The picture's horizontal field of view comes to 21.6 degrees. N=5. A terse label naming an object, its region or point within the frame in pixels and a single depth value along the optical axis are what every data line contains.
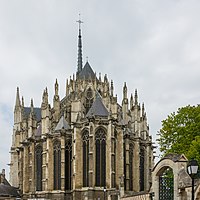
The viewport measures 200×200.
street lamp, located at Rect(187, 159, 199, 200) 18.53
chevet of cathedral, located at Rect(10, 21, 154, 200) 63.19
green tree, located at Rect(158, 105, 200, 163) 43.62
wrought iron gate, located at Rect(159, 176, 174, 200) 30.38
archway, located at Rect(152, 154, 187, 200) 28.59
